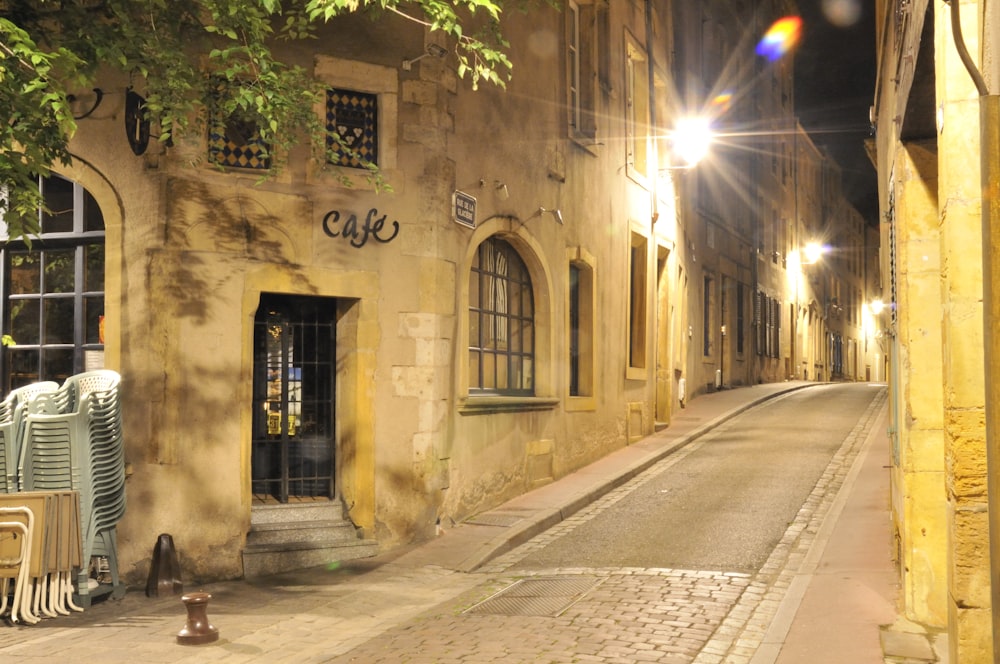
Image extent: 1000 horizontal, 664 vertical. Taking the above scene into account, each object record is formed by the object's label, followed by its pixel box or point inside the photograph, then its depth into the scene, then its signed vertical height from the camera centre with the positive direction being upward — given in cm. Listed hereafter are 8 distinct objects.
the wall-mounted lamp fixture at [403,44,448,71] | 1088 +326
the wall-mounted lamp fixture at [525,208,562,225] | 1352 +201
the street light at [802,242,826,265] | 4144 +455
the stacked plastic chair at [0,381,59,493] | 886 -60
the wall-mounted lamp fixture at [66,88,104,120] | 977 +244
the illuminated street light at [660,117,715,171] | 1802 +411
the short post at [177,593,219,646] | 702 -168
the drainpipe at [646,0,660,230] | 1881 +449
